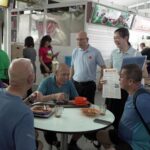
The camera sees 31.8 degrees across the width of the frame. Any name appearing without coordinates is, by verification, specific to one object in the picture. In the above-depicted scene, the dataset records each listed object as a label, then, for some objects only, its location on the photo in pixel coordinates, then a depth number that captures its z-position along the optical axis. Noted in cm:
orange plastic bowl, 274
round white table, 201
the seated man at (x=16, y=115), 137
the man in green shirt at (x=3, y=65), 397
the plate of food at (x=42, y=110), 229
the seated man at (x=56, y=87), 291
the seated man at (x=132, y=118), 205
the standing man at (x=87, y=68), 397
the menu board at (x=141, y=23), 942
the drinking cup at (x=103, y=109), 249
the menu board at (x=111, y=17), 747
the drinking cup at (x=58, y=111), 232
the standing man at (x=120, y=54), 333
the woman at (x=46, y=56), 632
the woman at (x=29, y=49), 606
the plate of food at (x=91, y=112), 240
